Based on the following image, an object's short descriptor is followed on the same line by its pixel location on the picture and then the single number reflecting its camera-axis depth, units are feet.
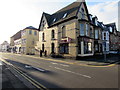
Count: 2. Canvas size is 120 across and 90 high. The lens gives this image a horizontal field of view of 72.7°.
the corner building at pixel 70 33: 59.41
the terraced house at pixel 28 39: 123.60
